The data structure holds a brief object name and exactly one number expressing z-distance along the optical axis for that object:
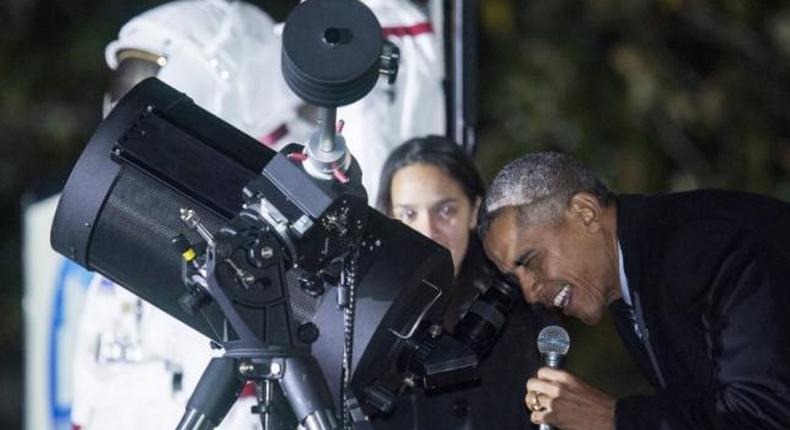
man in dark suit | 10.87
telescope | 10.17
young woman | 12.61
